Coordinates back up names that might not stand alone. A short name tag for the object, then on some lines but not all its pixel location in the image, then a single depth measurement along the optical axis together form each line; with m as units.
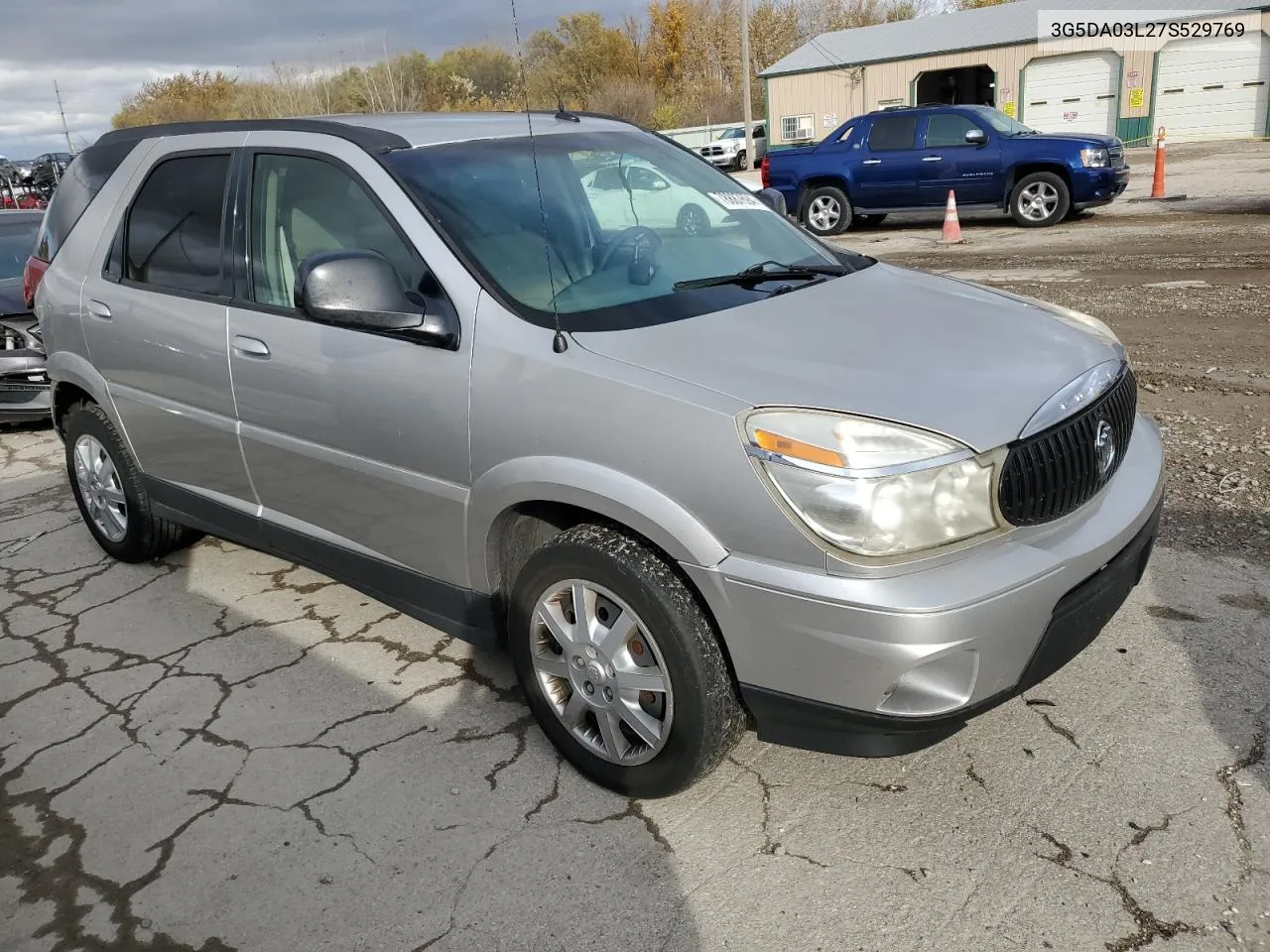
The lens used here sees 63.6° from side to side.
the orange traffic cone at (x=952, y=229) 13.73
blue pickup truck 13.78
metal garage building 28.19
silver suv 2.32
